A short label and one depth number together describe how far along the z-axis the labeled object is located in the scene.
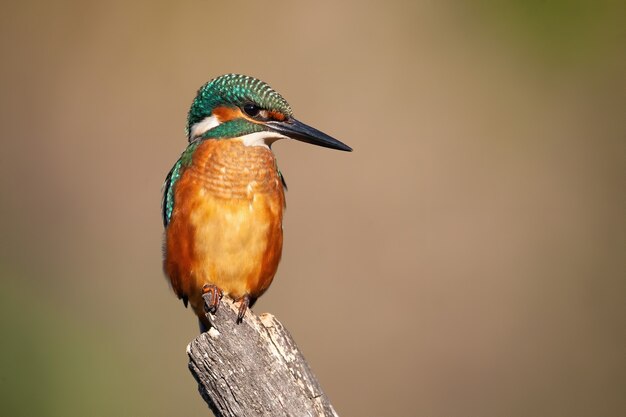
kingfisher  5.29
